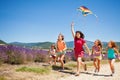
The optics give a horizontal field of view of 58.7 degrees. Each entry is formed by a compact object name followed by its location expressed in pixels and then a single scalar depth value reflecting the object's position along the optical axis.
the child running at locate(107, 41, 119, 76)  5.21
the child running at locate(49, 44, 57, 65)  7.00
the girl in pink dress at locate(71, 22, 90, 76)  5.11
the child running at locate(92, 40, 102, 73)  5.55
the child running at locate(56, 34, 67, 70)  5.89
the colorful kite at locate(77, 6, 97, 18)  5.48
